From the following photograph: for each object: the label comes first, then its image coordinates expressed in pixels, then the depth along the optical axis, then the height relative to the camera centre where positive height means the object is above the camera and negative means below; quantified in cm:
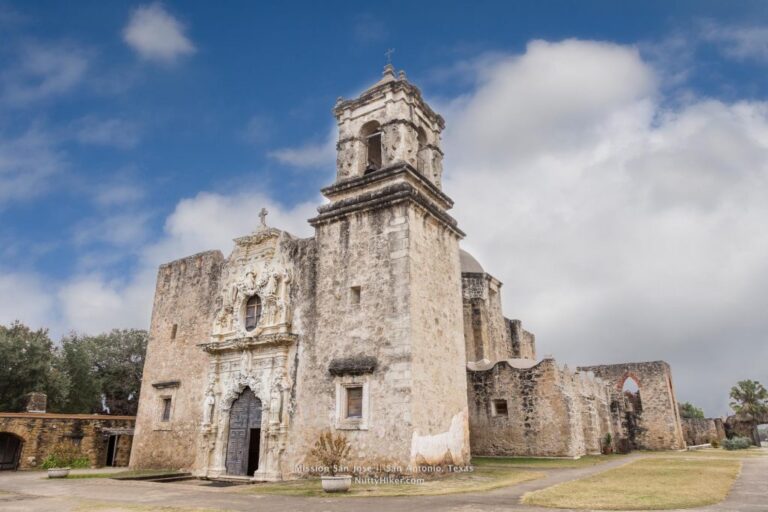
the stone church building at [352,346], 1420 +244
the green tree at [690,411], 6428 +210
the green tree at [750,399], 3775 +200
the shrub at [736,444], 2758 -75
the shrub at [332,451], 1258 -45
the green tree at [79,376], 3030 +313
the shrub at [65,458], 1911 -84
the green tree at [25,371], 2641 +298
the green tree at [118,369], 3281 +378
